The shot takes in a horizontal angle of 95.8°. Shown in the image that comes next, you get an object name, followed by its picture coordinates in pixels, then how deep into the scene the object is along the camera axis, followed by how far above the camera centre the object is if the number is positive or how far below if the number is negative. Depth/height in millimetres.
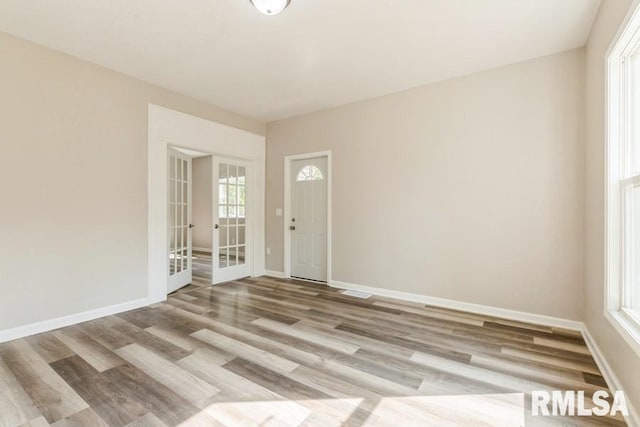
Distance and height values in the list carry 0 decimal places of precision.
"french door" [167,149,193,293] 4070 -127
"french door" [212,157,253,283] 4578 -123
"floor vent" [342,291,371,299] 3916 -1137
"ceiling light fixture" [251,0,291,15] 2109 +1528
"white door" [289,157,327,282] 4598 -117
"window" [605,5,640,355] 1804 +186
